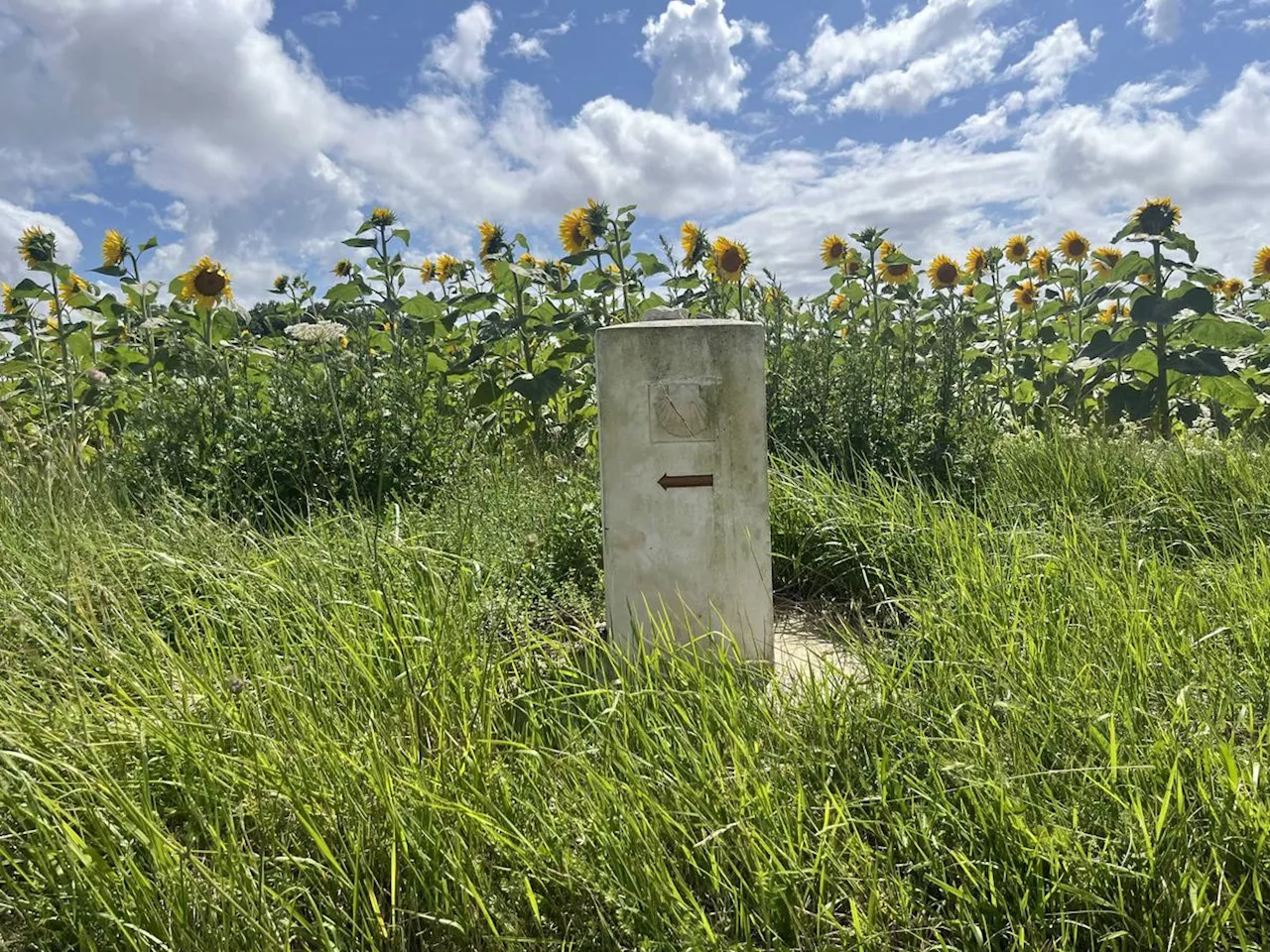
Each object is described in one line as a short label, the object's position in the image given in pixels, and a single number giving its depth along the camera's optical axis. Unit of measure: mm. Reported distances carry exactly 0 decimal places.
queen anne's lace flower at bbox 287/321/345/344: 3076
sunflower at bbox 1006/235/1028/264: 7600
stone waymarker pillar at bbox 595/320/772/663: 2516
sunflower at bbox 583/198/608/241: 5664
